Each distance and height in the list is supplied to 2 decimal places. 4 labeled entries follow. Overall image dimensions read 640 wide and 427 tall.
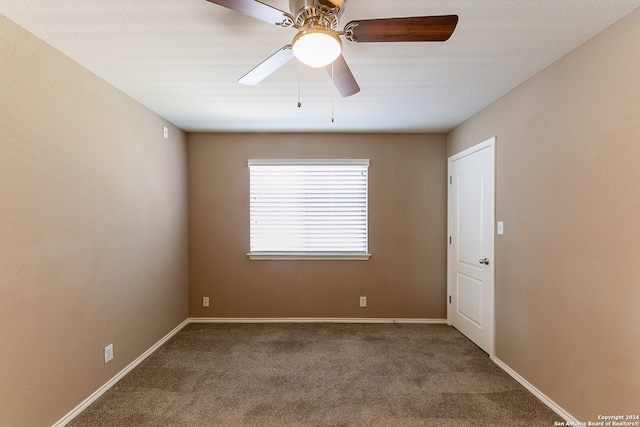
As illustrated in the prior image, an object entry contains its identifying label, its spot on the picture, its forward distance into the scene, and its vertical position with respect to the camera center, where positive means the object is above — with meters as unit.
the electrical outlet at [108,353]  2.40 -1.11
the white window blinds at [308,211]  3.94 +0.03
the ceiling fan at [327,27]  1.28 +0.80
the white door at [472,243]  2.97 -0.33
